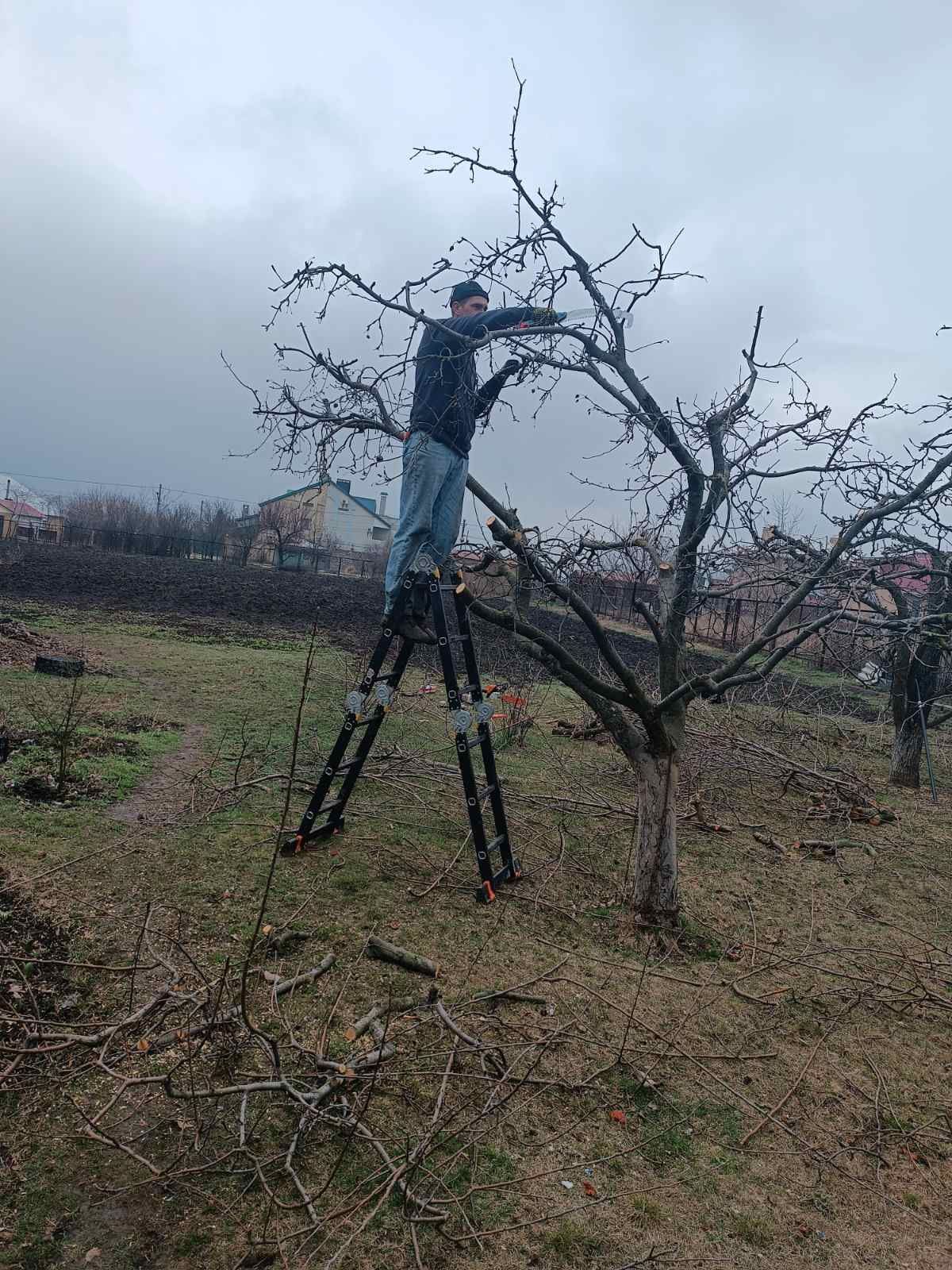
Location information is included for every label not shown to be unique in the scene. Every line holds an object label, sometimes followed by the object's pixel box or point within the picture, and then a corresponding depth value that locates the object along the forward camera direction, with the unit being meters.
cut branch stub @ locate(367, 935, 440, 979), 3.67
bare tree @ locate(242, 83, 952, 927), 3.82
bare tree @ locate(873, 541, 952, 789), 7.98
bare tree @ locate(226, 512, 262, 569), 41.09
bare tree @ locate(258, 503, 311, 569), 41.19
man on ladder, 3.90
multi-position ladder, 4.30
